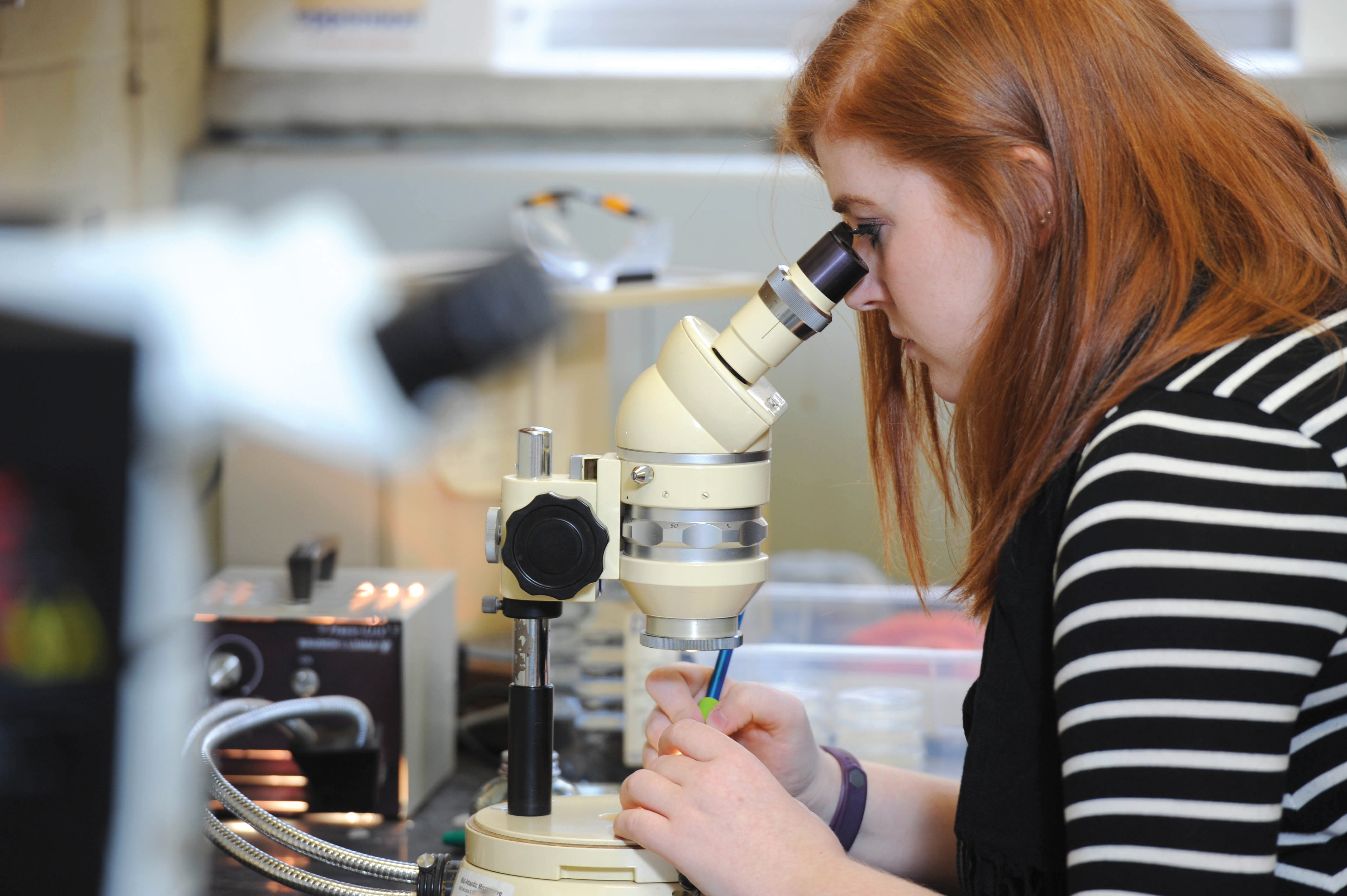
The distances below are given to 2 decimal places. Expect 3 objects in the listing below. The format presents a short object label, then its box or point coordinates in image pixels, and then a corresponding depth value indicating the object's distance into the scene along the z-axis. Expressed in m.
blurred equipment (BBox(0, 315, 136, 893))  1.67
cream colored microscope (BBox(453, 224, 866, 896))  1.50
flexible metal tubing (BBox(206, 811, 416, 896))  1.57
